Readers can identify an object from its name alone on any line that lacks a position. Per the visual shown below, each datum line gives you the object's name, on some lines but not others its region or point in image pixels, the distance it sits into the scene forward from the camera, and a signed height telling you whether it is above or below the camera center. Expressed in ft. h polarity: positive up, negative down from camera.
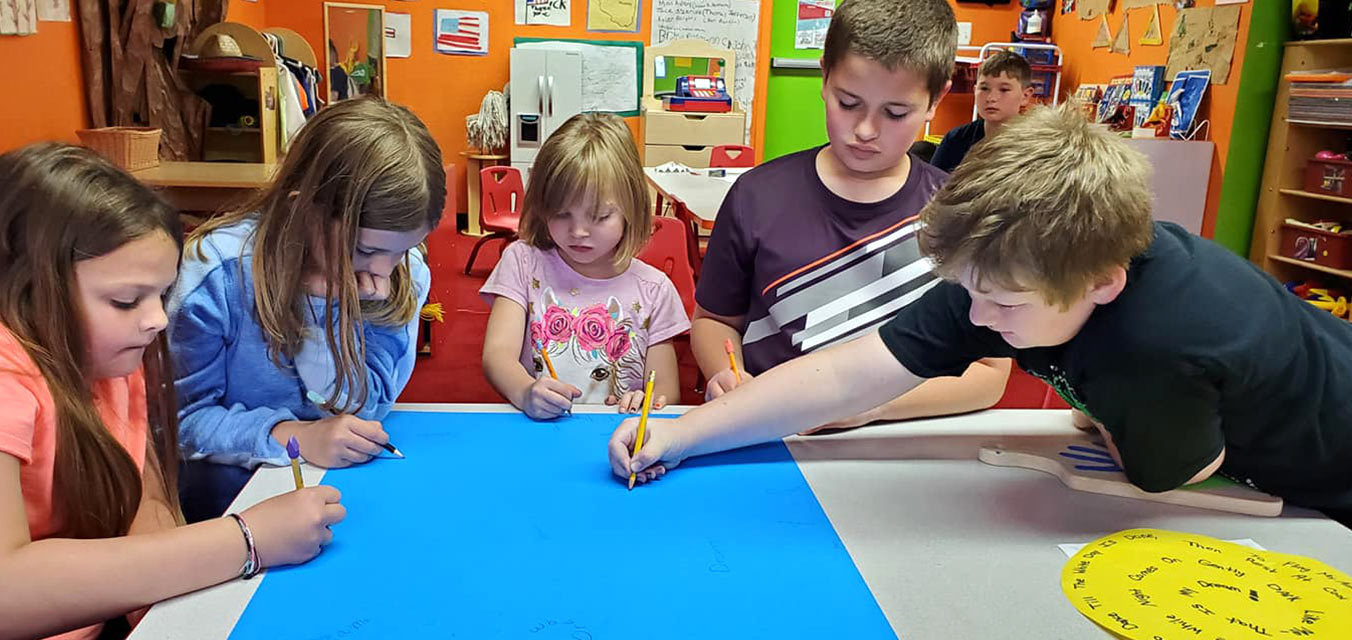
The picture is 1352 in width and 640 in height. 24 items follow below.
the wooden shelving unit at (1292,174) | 12.84 -0.58
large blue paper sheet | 2.34 -1.27
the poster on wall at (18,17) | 9.24 +0.55
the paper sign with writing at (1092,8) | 17.25 +2.12
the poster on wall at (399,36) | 18.70 +1.07
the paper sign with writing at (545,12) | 18.89 +1.70
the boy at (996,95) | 11.60 +0.31
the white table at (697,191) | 9.30 -0.96
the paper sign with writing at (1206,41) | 13.67 +1.31
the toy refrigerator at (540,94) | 18.22 +0.07
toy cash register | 18.07 +0.12
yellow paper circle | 2.38 -1.23
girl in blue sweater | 3.53 -0.76
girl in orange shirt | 2.30 -0.90
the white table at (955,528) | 2.40 -1.26
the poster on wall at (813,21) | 19.69 +1.85
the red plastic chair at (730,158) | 14.75 -0.79
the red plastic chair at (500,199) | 13.69 -1.50
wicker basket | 9.51 -0.66
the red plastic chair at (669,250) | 7.38 -1.13
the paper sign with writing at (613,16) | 19.08 +1.71
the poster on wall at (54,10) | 9.96 +0.68
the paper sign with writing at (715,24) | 19.17 +1.65
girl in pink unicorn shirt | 5.05 -1.01
